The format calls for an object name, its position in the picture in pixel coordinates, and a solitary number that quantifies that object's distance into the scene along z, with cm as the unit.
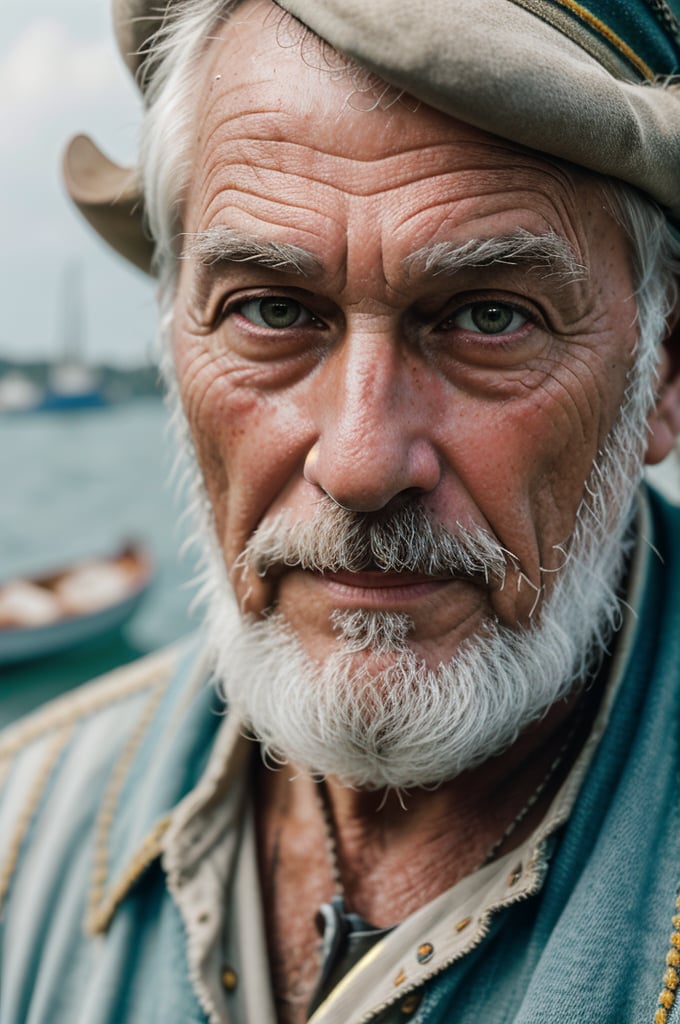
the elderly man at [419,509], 34
